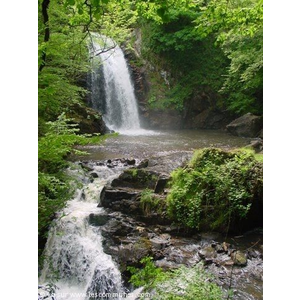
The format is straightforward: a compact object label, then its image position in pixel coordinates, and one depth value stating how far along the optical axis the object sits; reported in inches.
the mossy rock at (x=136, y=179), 209.8
